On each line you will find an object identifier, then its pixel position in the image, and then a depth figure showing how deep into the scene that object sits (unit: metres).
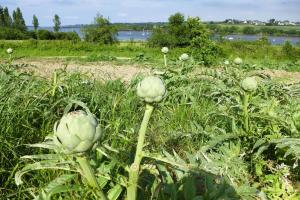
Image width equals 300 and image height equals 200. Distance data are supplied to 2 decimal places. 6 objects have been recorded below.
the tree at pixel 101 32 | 32.75
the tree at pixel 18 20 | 60.01
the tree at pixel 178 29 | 27.53
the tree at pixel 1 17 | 59.63
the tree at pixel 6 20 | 60.50
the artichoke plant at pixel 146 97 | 1.05
